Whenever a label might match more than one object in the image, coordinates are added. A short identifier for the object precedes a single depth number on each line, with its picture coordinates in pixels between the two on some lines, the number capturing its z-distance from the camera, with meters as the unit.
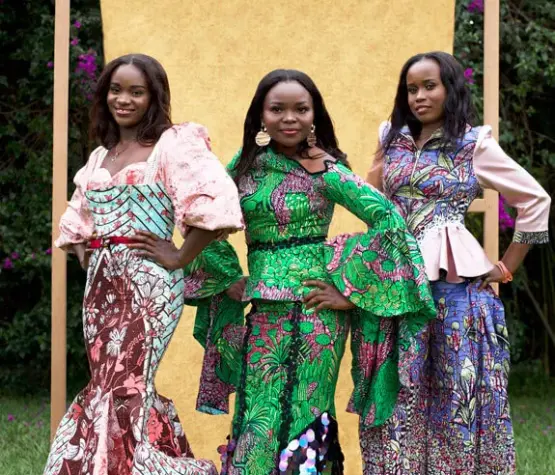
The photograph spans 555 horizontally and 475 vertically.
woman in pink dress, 4.07
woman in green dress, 4.17
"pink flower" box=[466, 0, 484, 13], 7.60
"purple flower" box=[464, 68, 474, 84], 7.06
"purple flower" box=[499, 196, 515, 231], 8.30
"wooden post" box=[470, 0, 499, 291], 5.64
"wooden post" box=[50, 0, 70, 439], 5.68
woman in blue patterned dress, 4.39
